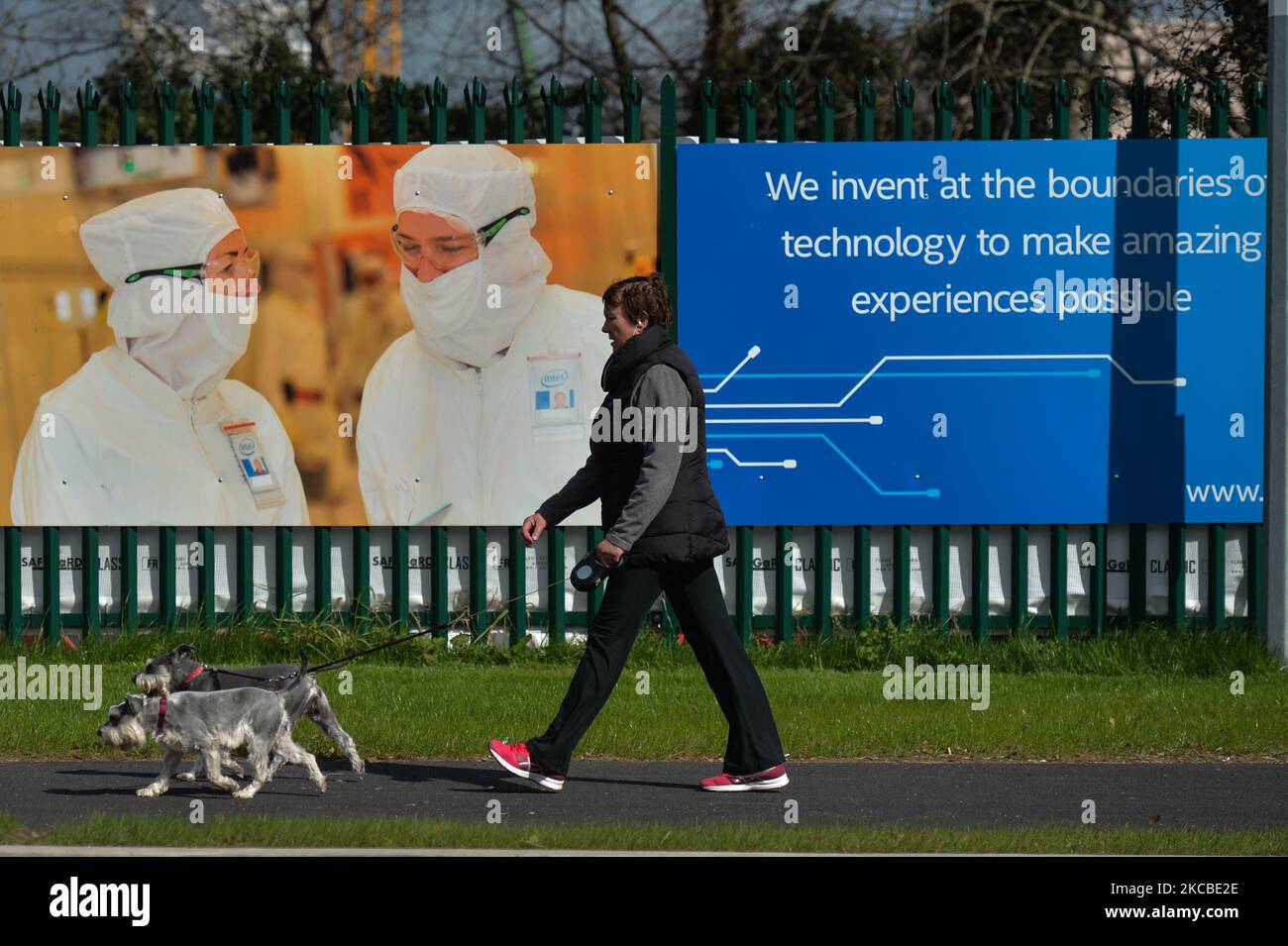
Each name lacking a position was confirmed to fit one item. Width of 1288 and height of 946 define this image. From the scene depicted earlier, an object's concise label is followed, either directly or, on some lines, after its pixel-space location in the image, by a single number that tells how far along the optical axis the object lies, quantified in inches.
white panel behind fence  784.3
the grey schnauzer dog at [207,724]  494.0
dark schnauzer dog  510.8
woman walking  505.7
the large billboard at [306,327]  768.9
